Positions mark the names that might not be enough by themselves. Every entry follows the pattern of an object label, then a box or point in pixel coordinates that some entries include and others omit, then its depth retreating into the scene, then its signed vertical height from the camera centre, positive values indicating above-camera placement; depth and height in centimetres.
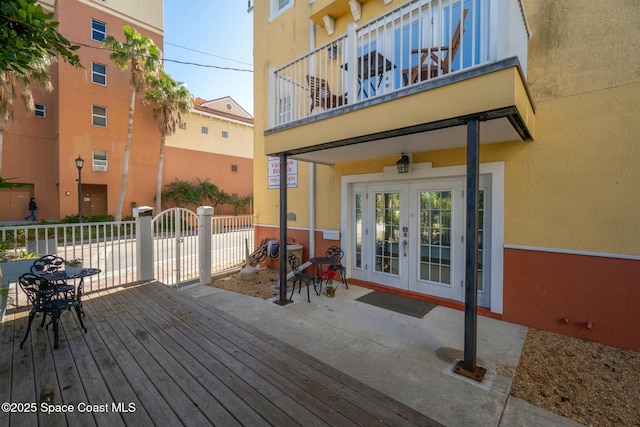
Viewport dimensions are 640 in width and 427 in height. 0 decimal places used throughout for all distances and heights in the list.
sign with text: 678 +93
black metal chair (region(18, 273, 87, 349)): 290 -106
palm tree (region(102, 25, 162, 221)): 1359 +763
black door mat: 426 -159
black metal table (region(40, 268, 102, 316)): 339 -89
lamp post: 1174 +188
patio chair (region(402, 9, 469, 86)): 305 +195
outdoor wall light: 467 +78
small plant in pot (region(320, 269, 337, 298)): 493 -138
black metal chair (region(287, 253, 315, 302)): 484 -121
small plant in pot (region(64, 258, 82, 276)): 411 -91
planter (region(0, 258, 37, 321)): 381 -88
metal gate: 555 -79
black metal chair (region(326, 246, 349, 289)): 529 -105
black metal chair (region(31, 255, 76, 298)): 381 -83
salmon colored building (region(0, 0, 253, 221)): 1398 +416
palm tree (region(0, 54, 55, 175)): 1193 +559
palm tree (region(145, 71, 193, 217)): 1509 +607
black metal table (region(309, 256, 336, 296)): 518 -102
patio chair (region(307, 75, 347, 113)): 477 +216
